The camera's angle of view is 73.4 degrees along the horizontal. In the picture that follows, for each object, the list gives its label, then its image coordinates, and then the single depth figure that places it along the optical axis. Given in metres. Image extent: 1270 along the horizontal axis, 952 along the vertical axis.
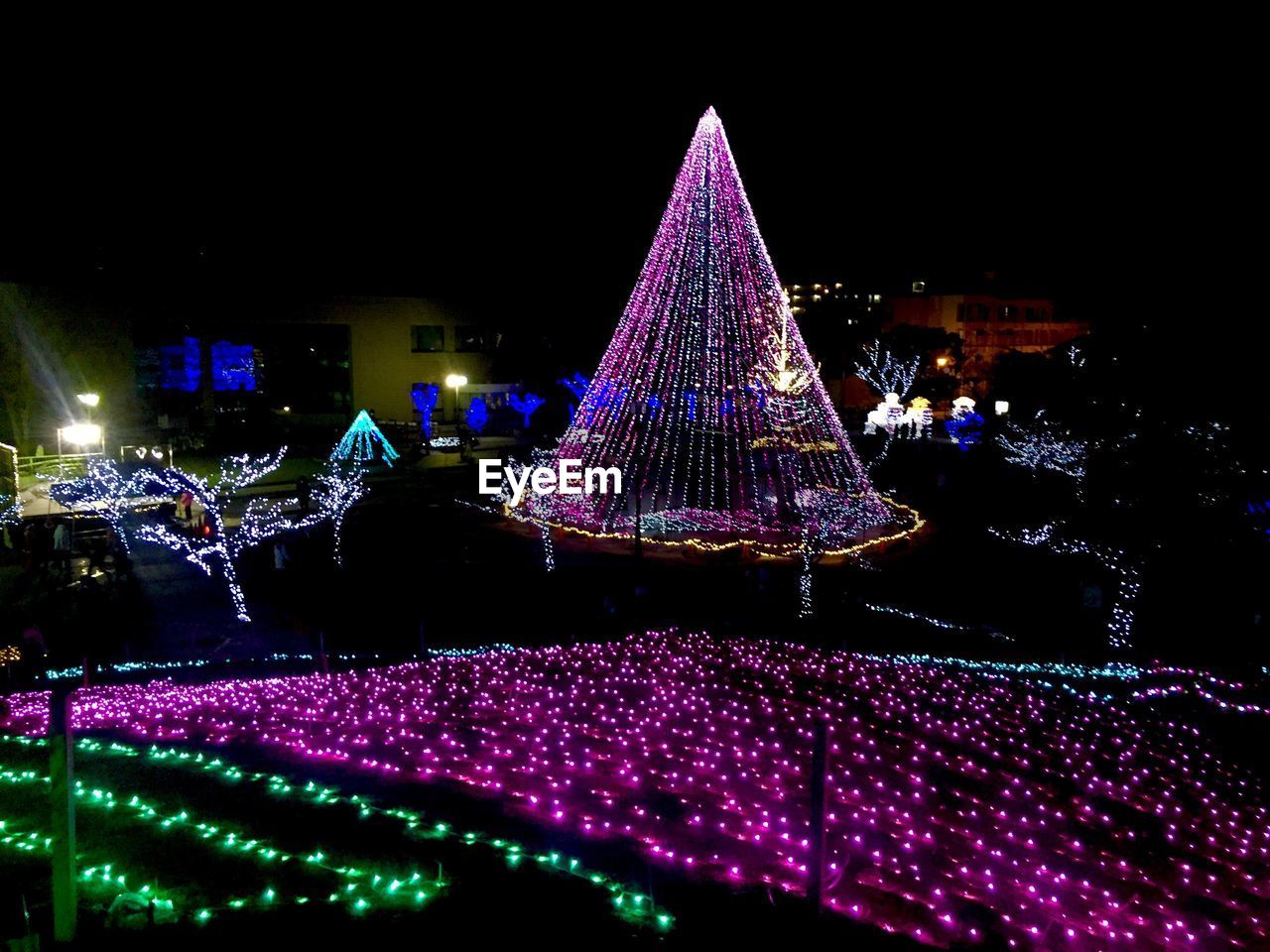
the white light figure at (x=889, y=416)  34.78
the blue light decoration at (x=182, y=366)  34.56
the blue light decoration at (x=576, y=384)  35.19
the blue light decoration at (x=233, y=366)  35.81
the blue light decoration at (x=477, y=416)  36.09
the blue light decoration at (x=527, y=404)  37.38
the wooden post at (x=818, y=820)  3.23
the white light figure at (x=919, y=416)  35.16
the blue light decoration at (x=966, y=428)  33.54
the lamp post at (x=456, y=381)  37.44
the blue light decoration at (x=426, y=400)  34.80
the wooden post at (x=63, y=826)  3.16
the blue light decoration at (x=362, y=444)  27.33
